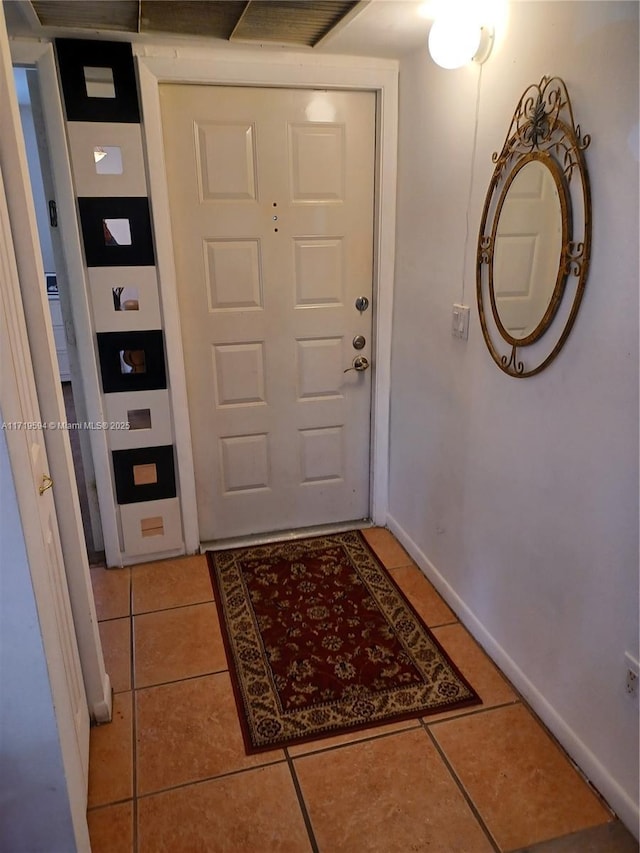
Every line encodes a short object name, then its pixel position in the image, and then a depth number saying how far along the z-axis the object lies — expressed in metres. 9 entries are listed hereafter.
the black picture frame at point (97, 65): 2.06
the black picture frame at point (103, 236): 2.22
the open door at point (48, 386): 1.28
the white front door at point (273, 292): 2.36
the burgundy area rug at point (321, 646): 1.85
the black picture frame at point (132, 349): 2.37
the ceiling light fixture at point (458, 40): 1.76
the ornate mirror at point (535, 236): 1.48
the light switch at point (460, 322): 2.06
